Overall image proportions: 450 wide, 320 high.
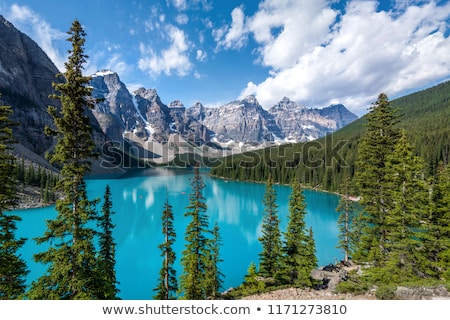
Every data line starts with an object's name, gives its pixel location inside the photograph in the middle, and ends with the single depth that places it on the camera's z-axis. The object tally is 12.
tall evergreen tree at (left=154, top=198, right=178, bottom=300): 16.83
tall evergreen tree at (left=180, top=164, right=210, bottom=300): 16.42
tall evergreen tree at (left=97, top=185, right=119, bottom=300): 15.79
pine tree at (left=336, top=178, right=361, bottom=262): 28.77
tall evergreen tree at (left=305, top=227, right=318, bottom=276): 20.59
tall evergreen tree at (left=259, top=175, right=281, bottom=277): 23.91
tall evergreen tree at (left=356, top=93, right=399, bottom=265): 15.53
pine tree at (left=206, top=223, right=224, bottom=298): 17.43
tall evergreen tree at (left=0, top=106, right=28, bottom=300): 10.23
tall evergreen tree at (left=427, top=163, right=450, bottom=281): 12.75
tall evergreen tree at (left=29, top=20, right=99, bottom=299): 9.22
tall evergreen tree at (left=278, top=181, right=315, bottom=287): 20.17
